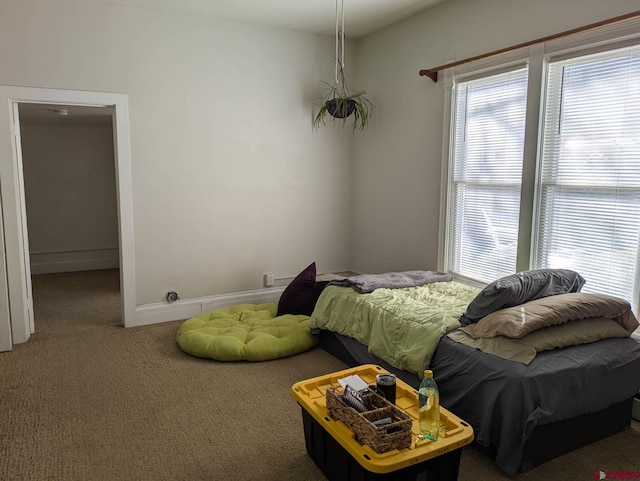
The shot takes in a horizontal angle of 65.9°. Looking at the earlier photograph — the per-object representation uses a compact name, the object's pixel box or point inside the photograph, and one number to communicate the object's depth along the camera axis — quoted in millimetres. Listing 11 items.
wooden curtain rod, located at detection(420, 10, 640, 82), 2758
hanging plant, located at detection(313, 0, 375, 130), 4546
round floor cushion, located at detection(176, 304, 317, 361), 3494
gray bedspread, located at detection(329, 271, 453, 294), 3504
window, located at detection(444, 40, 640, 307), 2863
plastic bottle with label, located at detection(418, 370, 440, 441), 1985
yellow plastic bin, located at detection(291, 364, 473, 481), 1839
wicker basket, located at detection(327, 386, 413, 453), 1852
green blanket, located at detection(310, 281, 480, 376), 2746
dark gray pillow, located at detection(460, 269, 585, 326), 2631
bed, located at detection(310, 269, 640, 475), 2248
